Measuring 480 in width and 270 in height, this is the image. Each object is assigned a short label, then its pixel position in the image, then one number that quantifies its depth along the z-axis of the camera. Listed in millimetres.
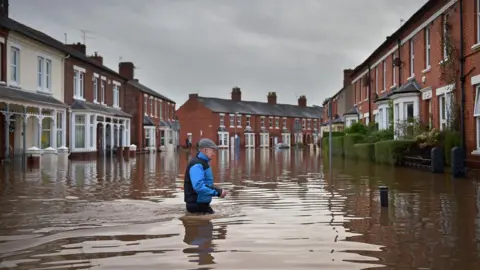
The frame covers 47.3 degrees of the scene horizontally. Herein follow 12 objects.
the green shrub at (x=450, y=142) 18922
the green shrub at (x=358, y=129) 35031
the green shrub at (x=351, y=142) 30891
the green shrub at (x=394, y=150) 21875
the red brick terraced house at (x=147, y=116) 52125
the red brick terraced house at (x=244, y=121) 84312
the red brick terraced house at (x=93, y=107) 34812
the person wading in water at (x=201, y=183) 8562
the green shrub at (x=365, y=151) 26344
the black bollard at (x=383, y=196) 9858
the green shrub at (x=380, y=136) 26938
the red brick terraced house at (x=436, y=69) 18375
